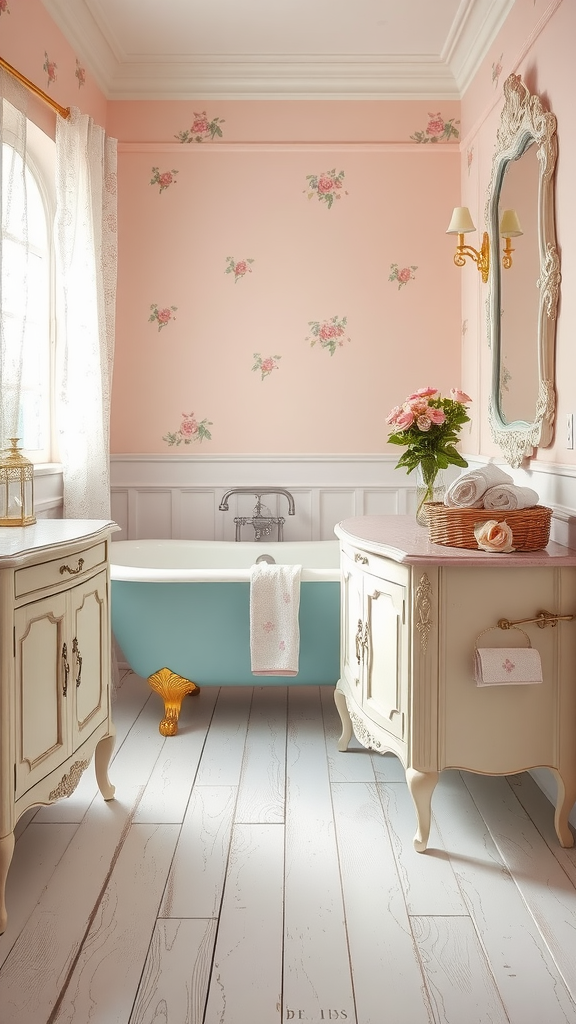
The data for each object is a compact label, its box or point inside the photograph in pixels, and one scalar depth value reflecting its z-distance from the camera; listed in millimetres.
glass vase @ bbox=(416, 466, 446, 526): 2677
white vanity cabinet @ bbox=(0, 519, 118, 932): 1791
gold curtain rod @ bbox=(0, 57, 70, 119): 2541
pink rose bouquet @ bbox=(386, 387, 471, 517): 2562
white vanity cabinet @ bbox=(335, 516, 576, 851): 2104
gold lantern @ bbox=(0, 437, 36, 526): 2334
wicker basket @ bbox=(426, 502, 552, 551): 2186
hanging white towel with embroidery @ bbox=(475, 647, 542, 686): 2055
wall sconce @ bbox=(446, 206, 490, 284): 3070
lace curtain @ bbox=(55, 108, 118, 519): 3141
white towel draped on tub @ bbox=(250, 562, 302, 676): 2959
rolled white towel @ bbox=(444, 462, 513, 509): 2250
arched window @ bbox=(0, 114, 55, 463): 2951
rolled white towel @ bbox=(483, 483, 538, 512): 2229
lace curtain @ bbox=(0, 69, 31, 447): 2564
